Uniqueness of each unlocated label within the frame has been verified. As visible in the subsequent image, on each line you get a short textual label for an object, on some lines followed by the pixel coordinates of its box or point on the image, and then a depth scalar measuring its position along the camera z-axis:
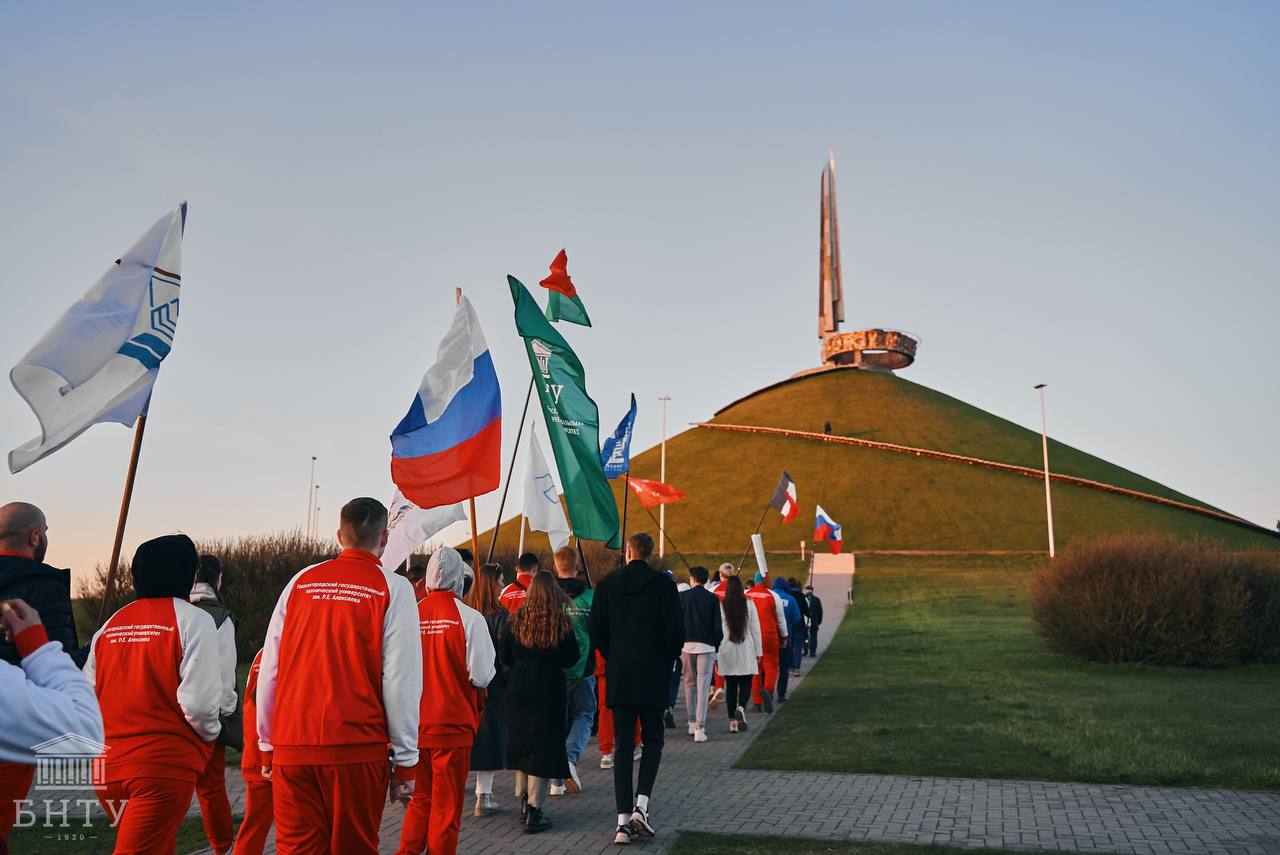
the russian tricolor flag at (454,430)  9.45
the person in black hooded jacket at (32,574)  4.45
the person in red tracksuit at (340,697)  4.46
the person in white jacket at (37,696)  2.42
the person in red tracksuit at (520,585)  8.91
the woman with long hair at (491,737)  8.54
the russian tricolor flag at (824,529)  33.19
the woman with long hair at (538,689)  7.85
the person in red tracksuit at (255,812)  6.10
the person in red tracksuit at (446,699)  6.20
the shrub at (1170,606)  20.97
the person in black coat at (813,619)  23.89
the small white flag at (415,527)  10.15
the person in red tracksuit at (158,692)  4.77
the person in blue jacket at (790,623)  16.56
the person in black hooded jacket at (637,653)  7.47
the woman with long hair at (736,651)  13.21
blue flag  21.11
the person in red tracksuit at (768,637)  14.78
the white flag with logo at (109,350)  6.76
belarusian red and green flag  12.16
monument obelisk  114.81
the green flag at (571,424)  9.98
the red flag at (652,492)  22.44
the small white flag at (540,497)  15.30
